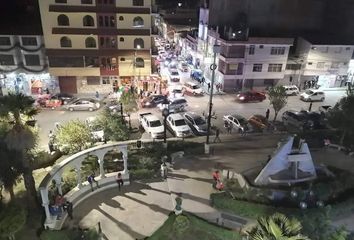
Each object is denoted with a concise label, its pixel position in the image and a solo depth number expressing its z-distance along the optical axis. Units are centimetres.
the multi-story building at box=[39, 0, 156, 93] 4263
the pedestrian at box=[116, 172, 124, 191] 2461
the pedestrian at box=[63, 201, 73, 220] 2159
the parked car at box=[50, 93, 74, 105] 4430
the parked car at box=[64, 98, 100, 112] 4209
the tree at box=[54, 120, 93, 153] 2775
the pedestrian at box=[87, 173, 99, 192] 2392
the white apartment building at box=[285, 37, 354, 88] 5069
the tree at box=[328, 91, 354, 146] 2991
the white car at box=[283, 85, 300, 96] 4919
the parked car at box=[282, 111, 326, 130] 3772
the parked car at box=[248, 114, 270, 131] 3744
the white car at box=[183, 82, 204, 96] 4869
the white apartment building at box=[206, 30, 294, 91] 4791
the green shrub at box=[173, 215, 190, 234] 2053
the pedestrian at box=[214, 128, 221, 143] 3274
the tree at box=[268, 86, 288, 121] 3884
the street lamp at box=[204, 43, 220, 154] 3000
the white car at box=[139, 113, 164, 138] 3481
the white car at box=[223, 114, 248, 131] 3647
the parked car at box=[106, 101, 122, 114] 3967
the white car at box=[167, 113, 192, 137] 3512
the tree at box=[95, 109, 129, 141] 3081
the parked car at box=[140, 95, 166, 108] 4366
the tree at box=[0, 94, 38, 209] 2016
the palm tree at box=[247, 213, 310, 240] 1388
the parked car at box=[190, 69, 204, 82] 5498
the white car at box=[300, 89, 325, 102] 4719
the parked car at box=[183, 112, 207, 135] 3598
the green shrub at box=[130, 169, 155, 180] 2569
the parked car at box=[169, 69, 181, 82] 5412
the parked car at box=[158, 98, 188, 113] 4209
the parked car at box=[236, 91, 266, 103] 4653
